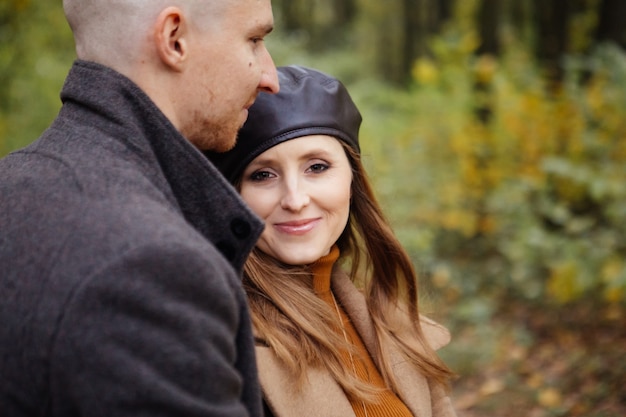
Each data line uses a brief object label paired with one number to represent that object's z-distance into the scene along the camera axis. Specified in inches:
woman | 95.3
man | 54.2
